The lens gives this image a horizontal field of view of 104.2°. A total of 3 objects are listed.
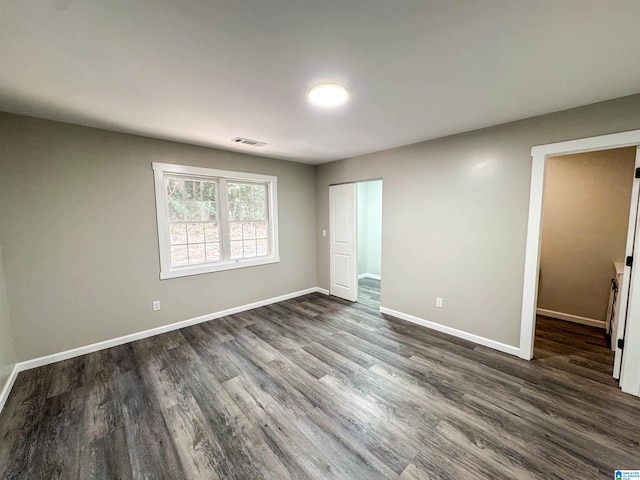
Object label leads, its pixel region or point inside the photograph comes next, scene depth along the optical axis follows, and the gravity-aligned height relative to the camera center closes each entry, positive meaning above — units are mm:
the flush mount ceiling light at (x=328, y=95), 1866 +981
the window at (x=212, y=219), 3318 +8
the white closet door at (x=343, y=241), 4355 -416
